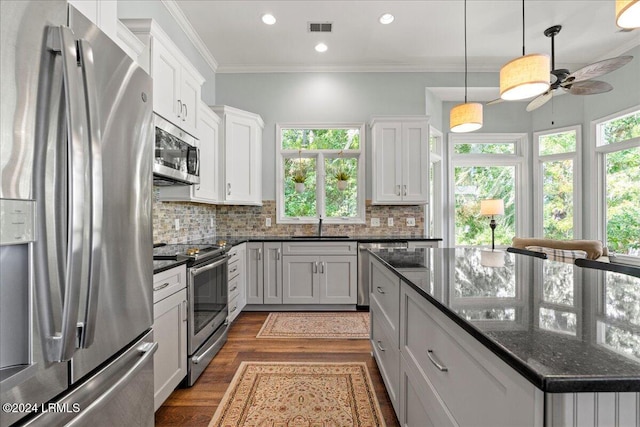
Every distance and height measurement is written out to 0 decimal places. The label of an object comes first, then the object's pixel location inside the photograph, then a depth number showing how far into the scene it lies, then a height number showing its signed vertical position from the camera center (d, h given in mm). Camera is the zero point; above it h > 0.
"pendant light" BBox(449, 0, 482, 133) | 2527 +802
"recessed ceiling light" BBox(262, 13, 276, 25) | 3287 +2102
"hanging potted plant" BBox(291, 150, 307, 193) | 4312 +520
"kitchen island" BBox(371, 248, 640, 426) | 548 -290
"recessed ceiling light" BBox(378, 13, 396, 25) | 3285 +2105
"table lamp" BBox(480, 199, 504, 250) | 4477 +93
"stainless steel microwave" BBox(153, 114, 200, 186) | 2172 +461
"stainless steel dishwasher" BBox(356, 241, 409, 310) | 3820 -768
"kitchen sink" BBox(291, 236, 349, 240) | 4229 -317
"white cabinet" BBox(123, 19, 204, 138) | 2178 +1105
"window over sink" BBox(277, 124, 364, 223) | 4438 +609
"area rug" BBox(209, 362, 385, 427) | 1798 -1189
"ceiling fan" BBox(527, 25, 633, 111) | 2668 +1275
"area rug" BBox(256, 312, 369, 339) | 3082 -1201
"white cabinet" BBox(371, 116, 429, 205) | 4121 +721
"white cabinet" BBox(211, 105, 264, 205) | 3752 +757
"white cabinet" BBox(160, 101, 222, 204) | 2889 +490
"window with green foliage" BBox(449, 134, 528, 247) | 5066 +518
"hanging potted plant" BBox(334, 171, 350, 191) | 4309 +469
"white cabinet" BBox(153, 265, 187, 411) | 1712 -695
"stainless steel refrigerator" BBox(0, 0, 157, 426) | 677 -4
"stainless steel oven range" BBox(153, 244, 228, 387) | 2121 -667
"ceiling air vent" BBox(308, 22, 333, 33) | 3441 +2114
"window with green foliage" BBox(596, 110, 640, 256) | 3926 +445
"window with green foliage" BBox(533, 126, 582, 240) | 4695 +466
